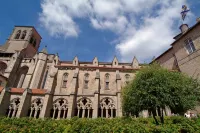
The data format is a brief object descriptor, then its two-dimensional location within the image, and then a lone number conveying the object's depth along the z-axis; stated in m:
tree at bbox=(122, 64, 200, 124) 13.63
